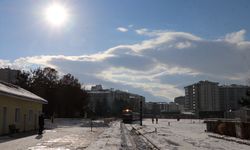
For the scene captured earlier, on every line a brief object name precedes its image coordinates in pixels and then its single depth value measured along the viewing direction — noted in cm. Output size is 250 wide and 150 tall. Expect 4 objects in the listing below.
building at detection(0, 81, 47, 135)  2258
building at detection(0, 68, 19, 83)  8799
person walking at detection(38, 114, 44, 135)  2502
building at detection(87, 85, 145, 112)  13876
